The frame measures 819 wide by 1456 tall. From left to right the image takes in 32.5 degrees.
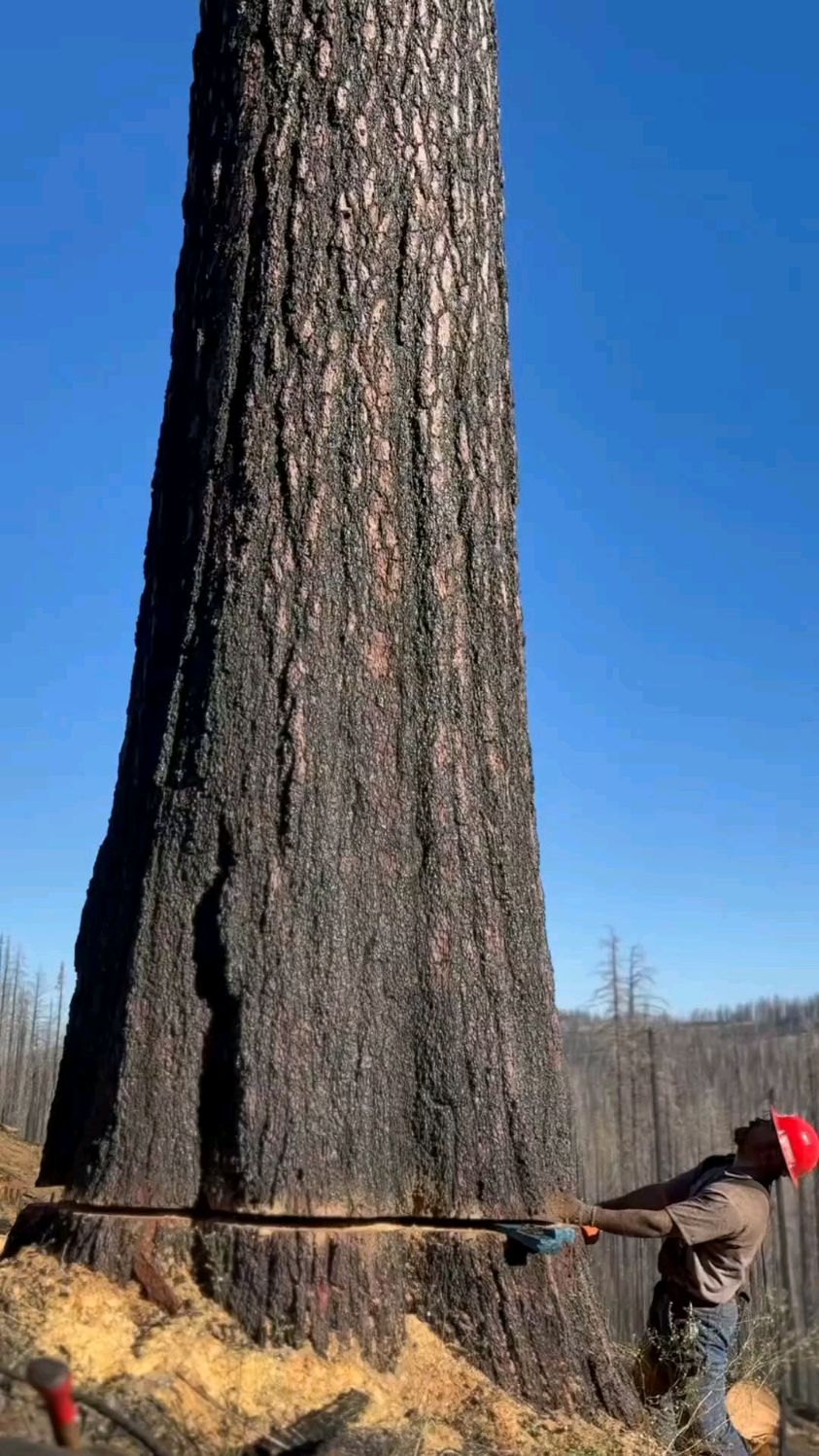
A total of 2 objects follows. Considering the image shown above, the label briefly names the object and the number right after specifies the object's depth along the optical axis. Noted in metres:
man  4.36
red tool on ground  1.13
